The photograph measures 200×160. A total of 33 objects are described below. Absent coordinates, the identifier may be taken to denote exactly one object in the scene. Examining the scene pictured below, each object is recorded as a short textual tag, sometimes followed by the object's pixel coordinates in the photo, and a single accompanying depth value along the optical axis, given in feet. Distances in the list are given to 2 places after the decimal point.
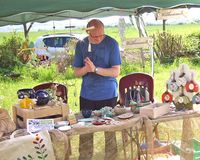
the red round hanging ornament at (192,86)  9.90
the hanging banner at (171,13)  13.48
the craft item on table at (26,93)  9.56
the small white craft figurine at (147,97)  10.21
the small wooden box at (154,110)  9.30
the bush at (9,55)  28.22
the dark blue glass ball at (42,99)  9.09
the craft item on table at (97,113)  9.57
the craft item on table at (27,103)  9.01
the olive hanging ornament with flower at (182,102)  9.82
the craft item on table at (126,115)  9.34
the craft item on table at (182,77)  9.91
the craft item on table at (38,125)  8.60
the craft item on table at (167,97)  10.01
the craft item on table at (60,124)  8.85
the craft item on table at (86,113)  9.58
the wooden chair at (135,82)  12.57
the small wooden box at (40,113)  8.82
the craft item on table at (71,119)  9.03
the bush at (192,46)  32.44
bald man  10.53
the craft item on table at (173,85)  10.00
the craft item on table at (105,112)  9.57
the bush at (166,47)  31.04
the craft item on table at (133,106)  9.70
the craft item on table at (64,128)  8.64
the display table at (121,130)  8.71
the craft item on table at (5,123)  8.63
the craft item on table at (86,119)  9.29
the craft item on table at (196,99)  10.04
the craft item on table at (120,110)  9.74
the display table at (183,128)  9.22
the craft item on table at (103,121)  9.01
